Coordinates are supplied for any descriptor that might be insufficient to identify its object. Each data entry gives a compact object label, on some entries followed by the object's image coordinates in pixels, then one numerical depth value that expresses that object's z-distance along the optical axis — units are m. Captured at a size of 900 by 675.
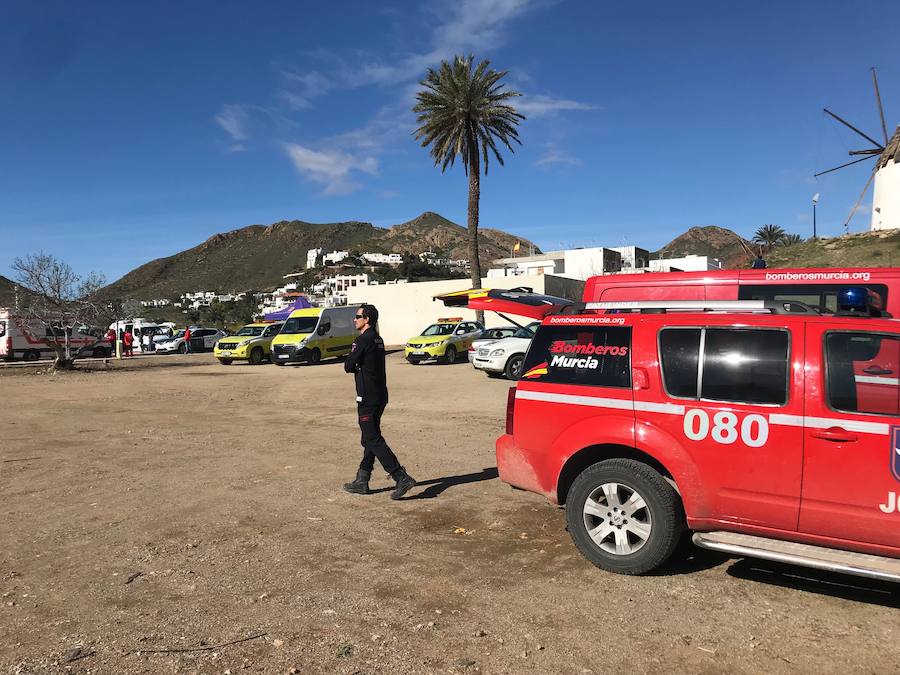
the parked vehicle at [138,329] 39.75
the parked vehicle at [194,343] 36.88
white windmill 43.53
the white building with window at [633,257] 69.85
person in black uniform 5.90
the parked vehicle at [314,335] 23.72
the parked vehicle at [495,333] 20.66
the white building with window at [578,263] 54.91
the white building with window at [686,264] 66.31
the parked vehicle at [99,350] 33.31
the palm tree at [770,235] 78.44
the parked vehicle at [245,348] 25.50
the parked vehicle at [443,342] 23.31
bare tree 23.72
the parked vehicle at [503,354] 17.72
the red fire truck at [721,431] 3.47
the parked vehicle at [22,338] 28.69
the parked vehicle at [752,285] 6.75
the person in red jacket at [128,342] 31.81
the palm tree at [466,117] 29.06
